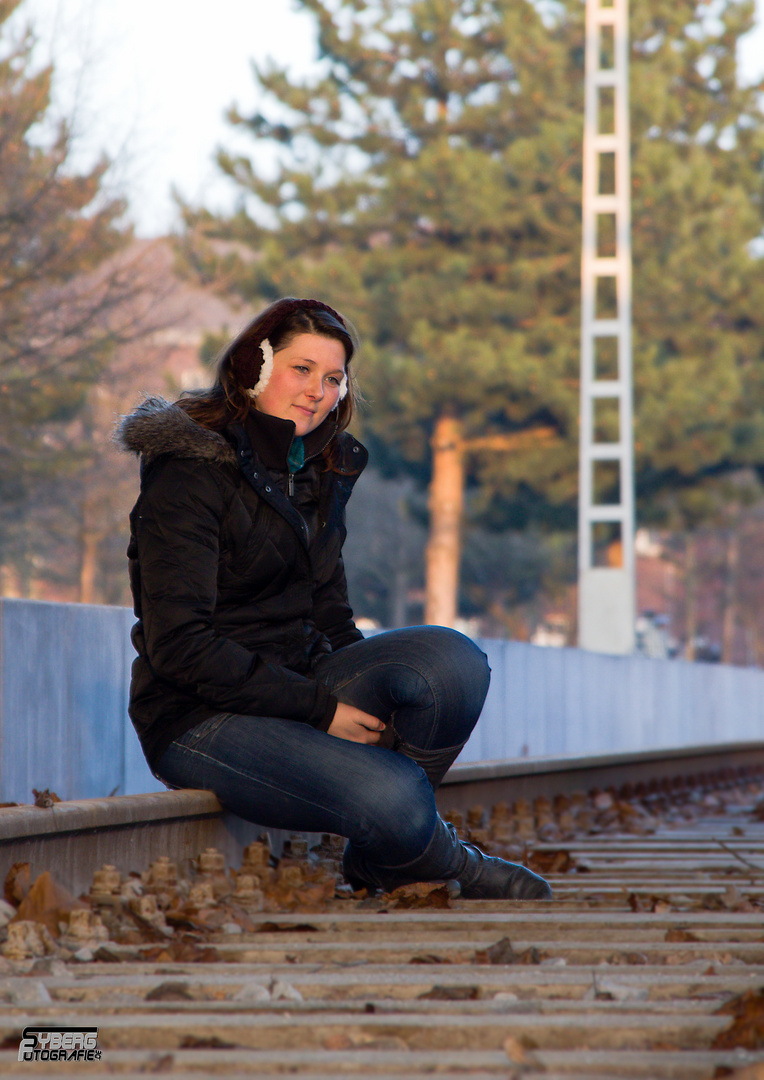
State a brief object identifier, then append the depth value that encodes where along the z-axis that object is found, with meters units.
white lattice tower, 37.59
